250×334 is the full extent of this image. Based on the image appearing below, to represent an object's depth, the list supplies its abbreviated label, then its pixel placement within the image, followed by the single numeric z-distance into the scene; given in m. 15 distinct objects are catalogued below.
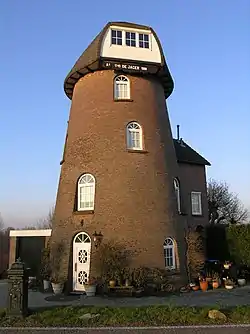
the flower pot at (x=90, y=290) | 17.02
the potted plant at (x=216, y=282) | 19.28
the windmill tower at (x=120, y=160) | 18.48
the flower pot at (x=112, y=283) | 17.00
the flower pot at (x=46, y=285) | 19.28
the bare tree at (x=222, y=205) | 42.69
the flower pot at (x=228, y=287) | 19.17
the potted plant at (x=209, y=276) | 19.46
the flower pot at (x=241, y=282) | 20.50
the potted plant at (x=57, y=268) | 18.12
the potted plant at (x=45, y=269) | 19.37
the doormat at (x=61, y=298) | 16.21
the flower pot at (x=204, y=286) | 18.77
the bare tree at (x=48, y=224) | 64.26
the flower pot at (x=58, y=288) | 18.06
